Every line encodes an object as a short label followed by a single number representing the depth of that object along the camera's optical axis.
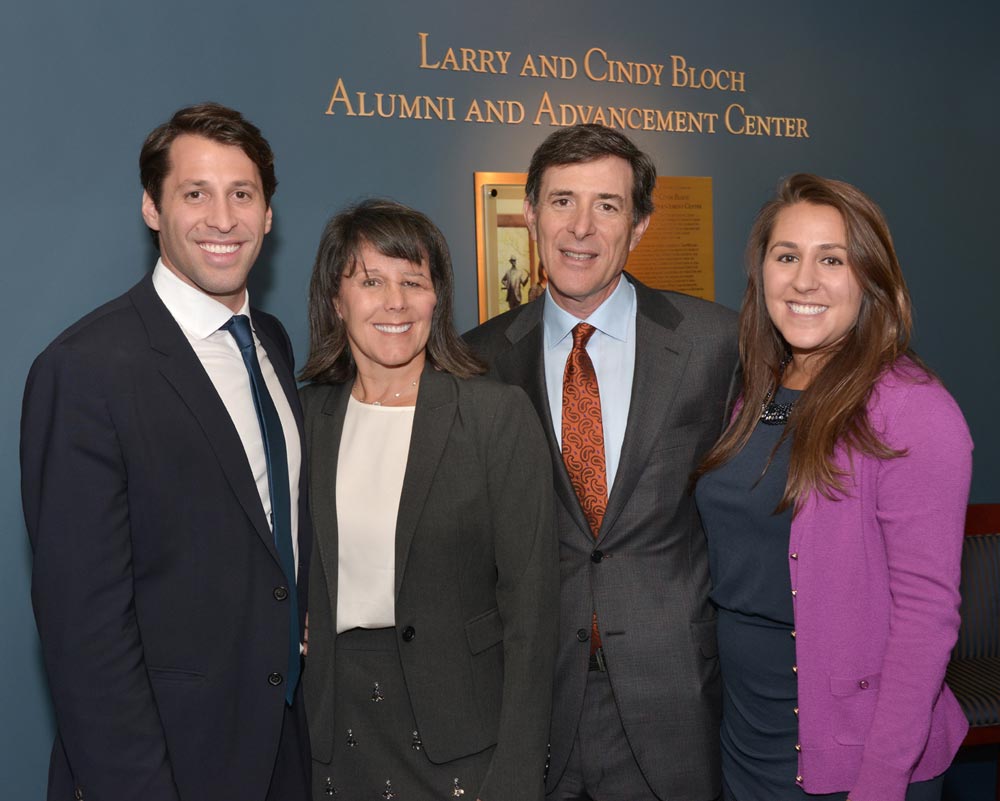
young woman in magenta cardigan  1.83
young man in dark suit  1.72
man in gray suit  2.19
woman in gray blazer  2.00
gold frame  3.30
